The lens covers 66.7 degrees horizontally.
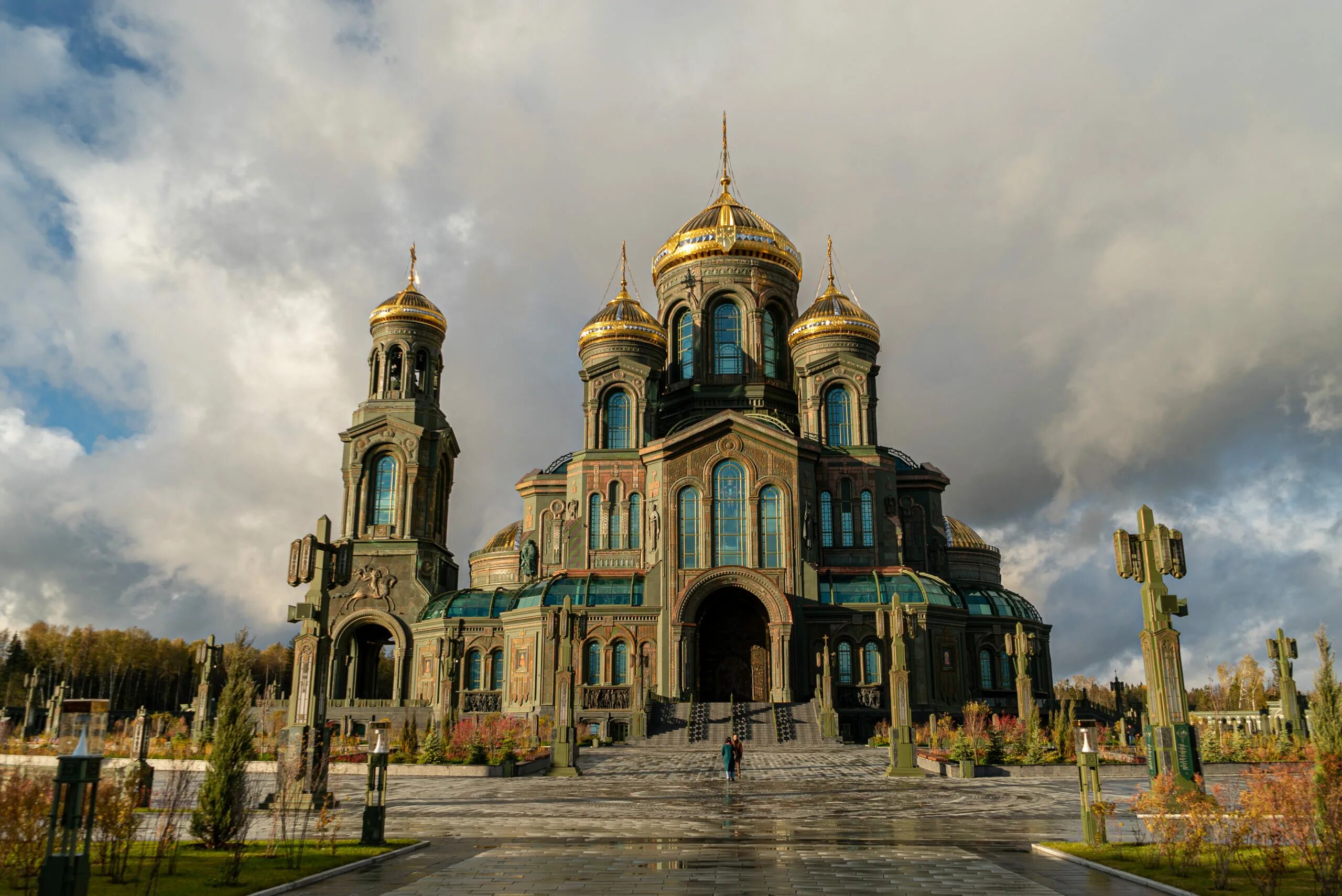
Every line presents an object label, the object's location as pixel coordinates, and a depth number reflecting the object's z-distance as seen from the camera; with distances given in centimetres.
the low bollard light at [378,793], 1439
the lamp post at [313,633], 1967
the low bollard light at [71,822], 923
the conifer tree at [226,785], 1373
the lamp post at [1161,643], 1812
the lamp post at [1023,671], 3403
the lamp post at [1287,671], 3353
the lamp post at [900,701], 2811
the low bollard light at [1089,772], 1410
